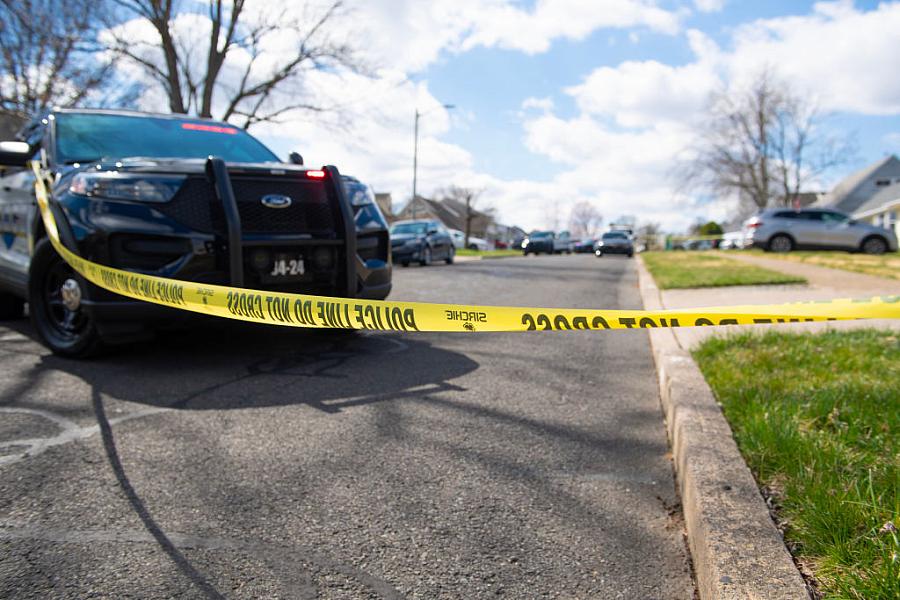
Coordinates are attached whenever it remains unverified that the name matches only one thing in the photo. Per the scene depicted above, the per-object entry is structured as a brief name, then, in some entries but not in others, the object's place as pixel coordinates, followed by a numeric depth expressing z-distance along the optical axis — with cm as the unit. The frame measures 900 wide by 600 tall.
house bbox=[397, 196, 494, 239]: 9269
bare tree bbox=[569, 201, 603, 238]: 13838
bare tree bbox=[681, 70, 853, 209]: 5583
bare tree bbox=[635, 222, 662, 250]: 7865
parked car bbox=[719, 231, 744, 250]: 5166
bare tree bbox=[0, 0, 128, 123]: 2192
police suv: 387
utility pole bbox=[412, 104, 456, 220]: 3653
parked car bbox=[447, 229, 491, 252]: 5816
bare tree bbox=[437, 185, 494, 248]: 8588
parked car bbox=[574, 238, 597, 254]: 4953
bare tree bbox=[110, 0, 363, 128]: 2338
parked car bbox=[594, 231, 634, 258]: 3478
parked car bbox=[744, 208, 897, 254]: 2252
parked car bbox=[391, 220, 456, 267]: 1791
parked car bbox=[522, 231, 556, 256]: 4175
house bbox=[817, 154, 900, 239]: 6266
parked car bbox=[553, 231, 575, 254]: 4838
